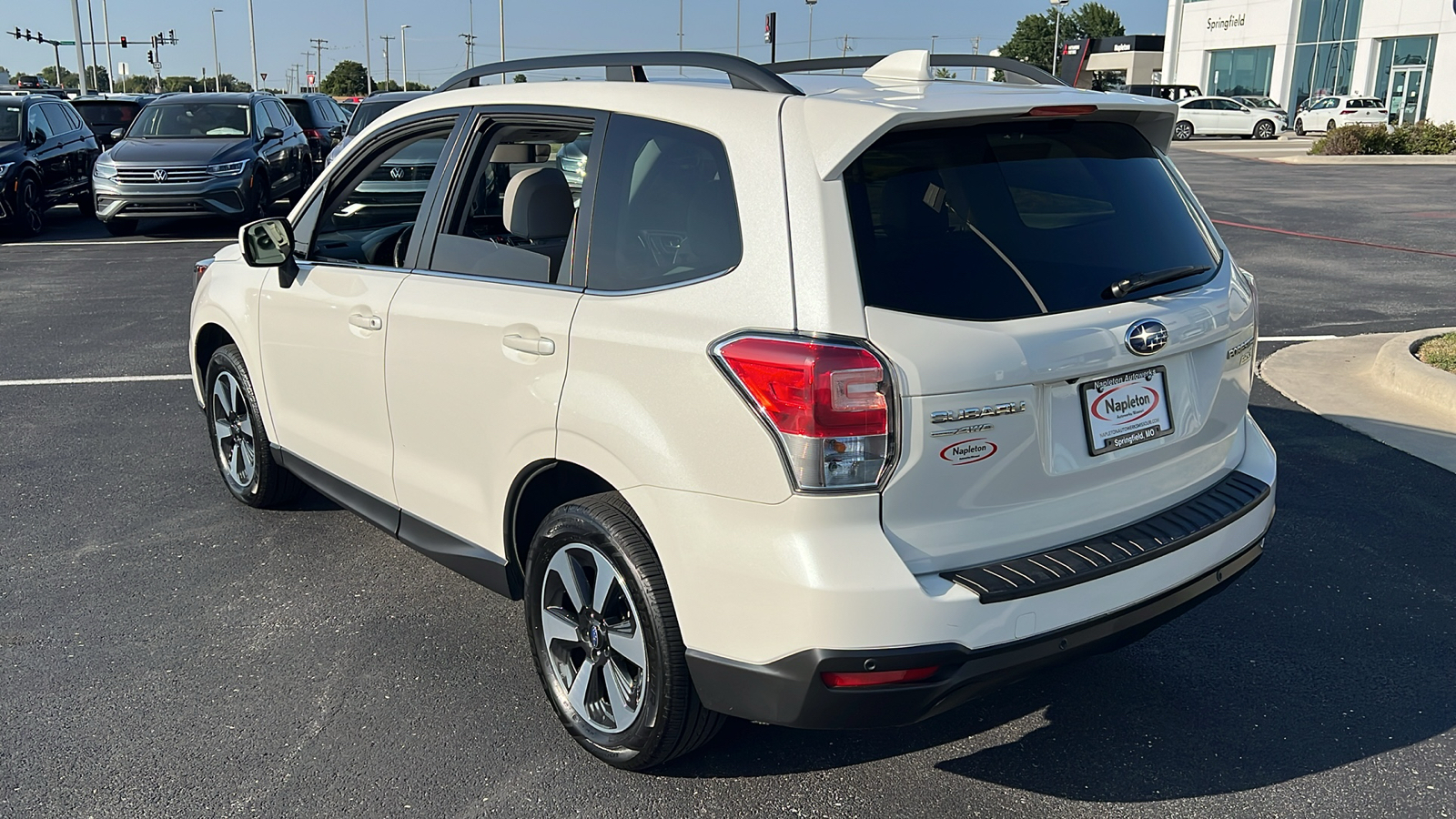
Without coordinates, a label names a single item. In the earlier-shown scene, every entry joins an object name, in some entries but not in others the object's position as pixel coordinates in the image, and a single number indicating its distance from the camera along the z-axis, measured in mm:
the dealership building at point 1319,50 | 45000
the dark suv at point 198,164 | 14516
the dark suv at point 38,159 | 14906
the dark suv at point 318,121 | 20266
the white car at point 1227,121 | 43906
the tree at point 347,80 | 109812
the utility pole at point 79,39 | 45803
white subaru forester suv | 2502
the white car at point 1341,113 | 43188
